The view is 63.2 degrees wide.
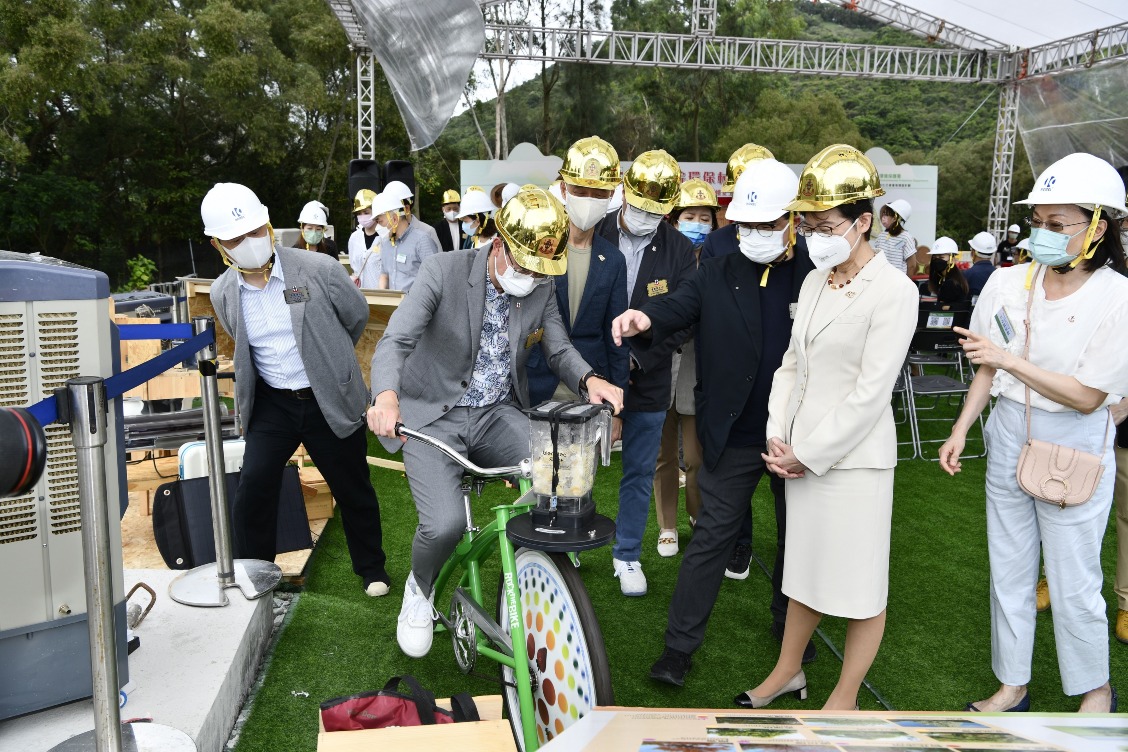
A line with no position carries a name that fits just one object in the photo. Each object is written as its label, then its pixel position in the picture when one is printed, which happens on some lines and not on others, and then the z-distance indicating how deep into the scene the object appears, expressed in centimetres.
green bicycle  250
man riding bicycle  303
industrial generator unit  242
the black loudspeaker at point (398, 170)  1153
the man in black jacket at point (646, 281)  405
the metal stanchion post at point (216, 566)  340
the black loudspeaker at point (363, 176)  1169
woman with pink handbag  287
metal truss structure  1728
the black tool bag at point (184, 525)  413
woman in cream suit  280
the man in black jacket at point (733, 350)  331
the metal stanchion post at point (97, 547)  200
